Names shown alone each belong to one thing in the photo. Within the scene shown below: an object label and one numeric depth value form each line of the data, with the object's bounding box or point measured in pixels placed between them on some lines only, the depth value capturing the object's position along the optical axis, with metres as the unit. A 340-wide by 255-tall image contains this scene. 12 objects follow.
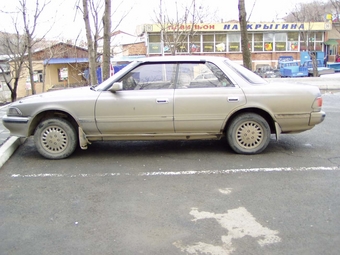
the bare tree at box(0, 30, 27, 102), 16.67
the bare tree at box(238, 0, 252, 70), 11.21
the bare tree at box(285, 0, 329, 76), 34.88
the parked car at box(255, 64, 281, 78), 30.48
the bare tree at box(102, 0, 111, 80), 9.98
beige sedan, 5.54
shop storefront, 36.22
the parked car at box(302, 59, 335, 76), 31.05
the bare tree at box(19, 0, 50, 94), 14.66
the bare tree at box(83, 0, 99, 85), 11.30
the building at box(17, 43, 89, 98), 25.77
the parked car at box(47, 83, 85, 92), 31.05
